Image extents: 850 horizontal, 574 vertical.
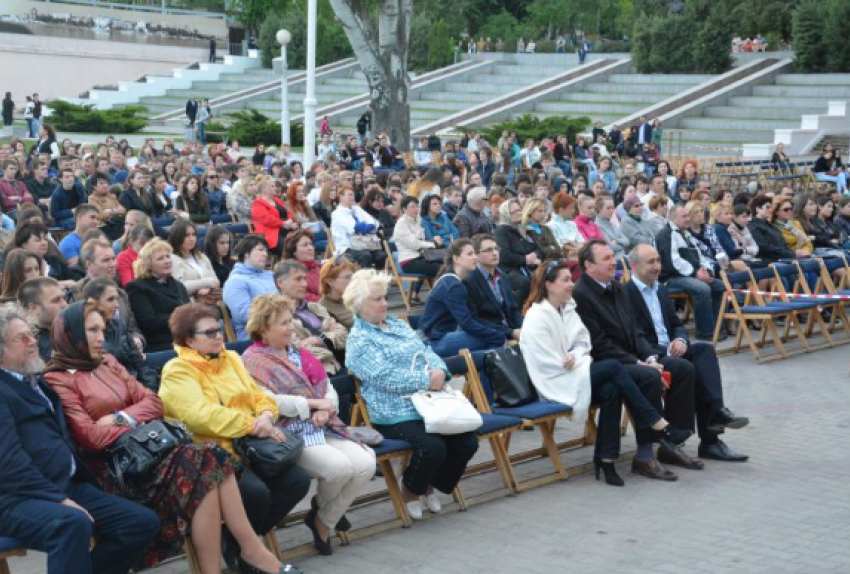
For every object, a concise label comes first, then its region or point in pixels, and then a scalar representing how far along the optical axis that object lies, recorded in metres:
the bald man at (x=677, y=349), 8.52
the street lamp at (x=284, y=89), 30.90
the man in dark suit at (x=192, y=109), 39.25
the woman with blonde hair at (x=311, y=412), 6.63
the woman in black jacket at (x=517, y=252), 12.25
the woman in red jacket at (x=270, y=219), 14.23
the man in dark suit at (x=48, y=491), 5.40
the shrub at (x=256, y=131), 37.50
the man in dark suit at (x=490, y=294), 9.46
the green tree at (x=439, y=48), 55.25
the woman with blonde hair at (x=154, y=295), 8.81
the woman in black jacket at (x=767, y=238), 13.95
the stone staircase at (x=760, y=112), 38.97
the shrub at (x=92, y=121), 41.81
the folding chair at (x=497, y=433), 7.54
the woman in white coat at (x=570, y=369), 8.02
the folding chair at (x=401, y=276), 13.73
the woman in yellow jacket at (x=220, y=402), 6.31
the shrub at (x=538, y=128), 33.78
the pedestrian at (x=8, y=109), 41.10
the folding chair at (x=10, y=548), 5.42
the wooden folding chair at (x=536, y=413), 7.85
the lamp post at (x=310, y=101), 23.39
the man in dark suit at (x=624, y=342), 8.18
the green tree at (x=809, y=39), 44.75
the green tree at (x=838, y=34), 43.78
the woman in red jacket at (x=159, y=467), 5.90
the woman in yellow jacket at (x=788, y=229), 14.30
